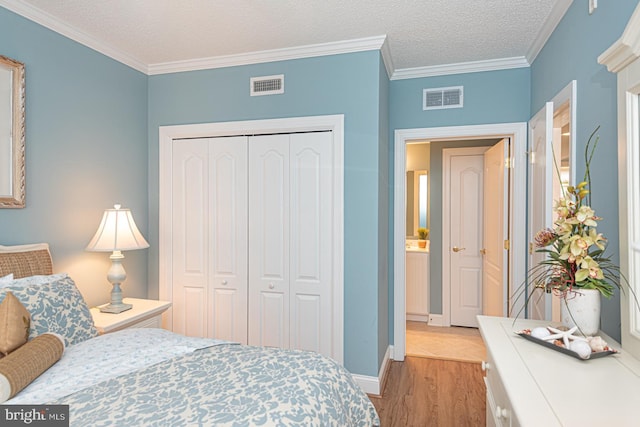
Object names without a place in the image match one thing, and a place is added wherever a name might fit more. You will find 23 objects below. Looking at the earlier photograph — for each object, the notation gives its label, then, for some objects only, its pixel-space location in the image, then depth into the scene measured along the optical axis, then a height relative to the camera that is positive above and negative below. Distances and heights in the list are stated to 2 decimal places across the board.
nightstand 2.38 -0.68
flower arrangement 1.38 -0.12
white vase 1.40 -0.34
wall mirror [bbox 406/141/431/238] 5.19 +0.43
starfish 1.33 -0.43
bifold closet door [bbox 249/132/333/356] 2.92 -0.20
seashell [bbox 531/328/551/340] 1.41 -0.44
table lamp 2.58 -0.18
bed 1.23 -0.63
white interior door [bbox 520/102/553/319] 2.18 +0.22
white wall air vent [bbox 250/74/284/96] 3.02 +1.06
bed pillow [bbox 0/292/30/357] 1.49 -0.45
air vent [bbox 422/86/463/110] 3.26 +1.05
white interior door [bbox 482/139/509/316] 3.43 -0.12
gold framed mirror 2.21 +0.49
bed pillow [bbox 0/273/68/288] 1.86 -0.34
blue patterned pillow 1.76 -0.47
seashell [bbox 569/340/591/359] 1.24 -0.44
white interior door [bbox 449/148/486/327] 4.44 -0.21
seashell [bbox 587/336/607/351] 1.28 -0.43
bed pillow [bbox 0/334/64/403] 1.28 -0.55
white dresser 0.93 -0.48
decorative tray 1.26 -0.46
